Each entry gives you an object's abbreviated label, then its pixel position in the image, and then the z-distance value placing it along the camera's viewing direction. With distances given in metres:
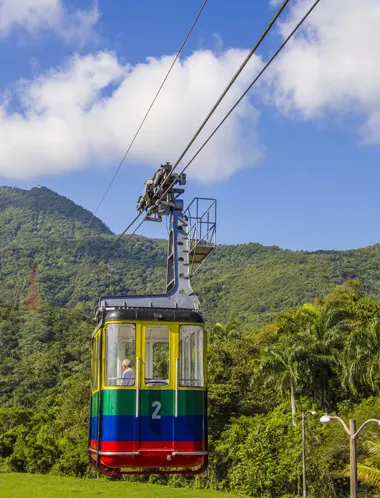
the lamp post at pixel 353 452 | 19.06
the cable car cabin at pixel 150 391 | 11.87
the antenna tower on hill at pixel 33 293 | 148.98
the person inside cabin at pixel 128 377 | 11.95
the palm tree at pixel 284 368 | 41.09
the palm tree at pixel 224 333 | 52.62
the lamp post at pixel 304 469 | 33.66
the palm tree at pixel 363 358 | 38.22
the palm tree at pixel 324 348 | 41.44
